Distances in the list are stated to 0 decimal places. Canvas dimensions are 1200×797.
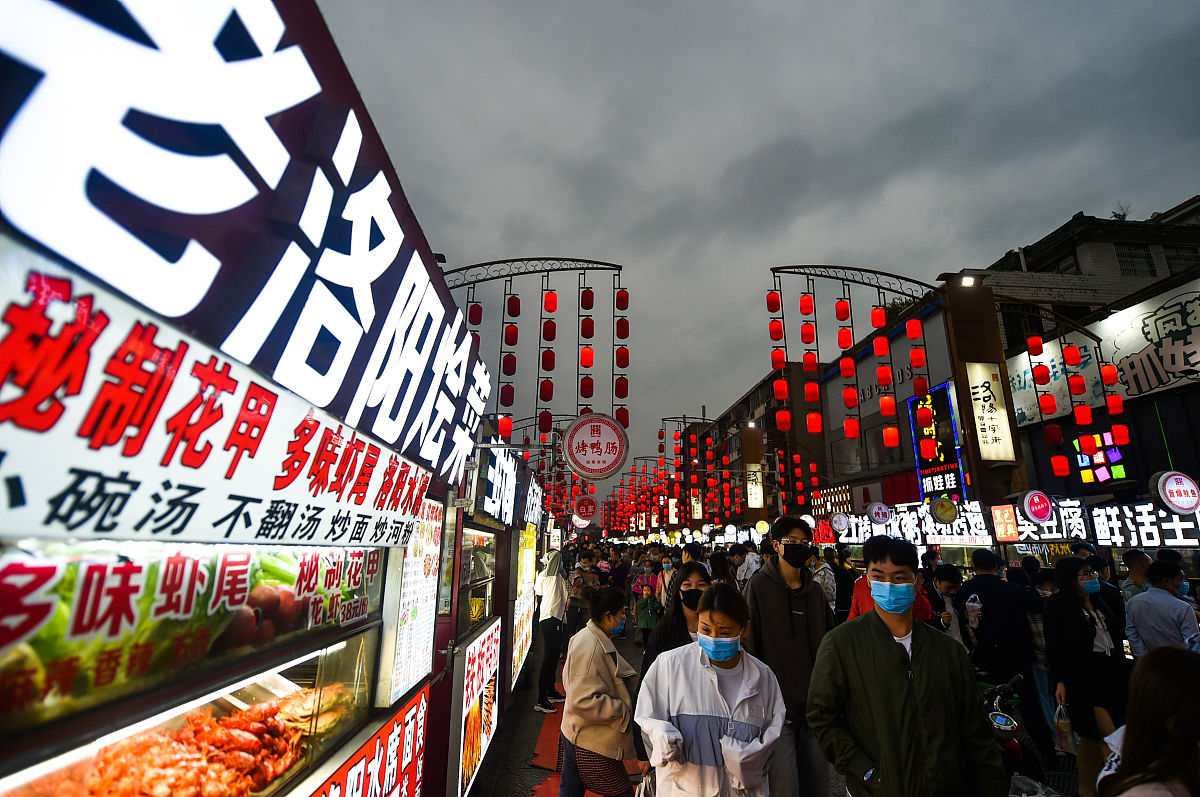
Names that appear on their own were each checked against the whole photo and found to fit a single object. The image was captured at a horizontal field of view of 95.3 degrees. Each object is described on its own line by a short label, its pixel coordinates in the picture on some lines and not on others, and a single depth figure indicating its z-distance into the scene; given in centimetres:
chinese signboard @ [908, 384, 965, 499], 2248
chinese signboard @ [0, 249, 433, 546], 134
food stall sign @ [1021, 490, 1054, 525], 1517
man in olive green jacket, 282
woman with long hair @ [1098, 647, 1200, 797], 208
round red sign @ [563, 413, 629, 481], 898
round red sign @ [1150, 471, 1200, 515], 1137
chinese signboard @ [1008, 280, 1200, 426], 1584
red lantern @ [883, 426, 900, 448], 2132
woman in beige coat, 394
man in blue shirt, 533
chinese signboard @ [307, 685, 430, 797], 301
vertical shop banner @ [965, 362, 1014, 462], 2094
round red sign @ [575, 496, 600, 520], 2158
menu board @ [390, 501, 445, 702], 412
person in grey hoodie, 414
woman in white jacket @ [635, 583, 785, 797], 293
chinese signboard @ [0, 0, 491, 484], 133
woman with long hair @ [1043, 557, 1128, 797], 486
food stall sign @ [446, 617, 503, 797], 503
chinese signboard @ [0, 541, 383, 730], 163
